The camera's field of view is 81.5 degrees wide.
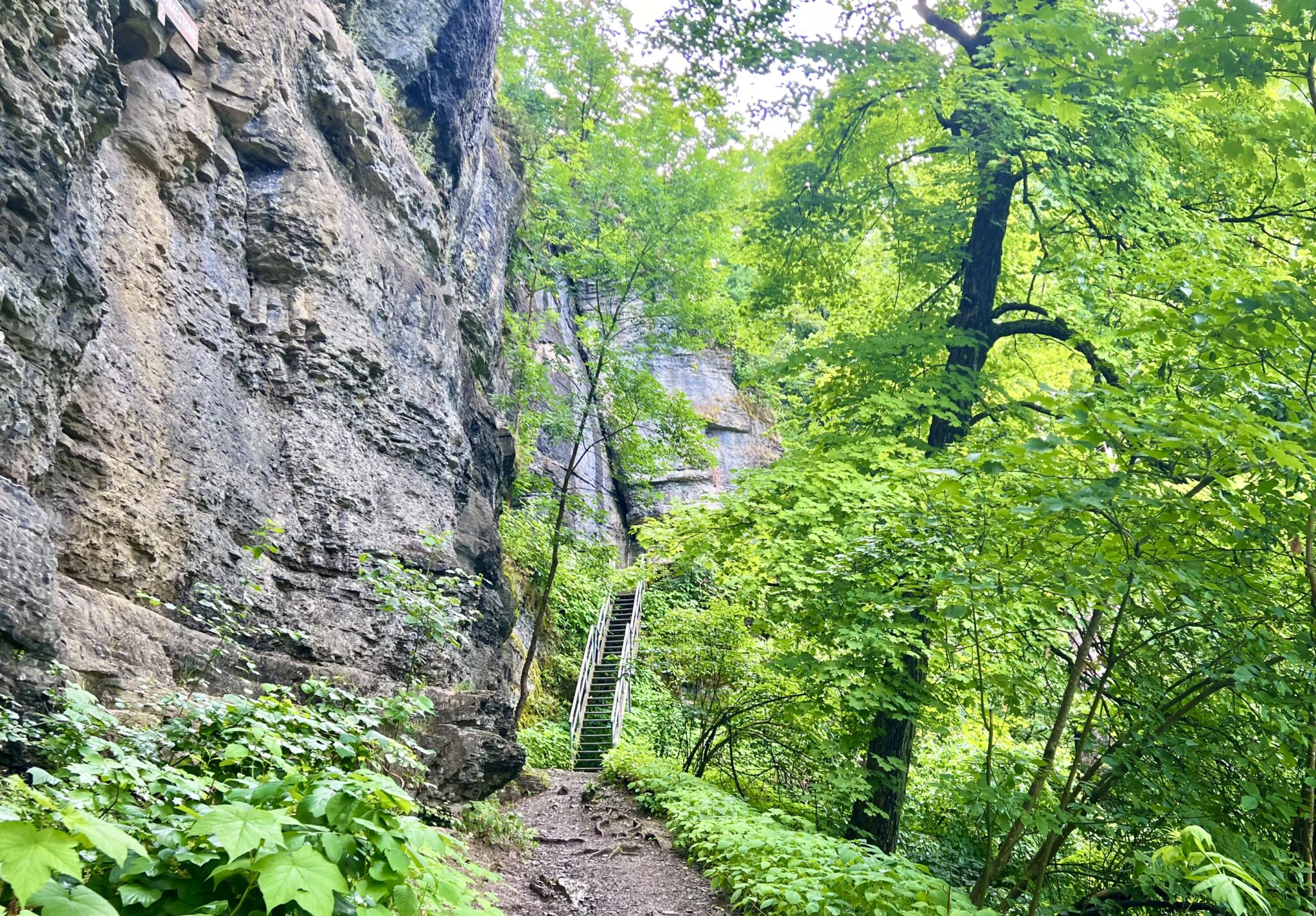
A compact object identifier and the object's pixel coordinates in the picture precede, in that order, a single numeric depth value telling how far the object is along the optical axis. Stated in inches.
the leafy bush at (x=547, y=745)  438.6
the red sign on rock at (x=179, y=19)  196.7
